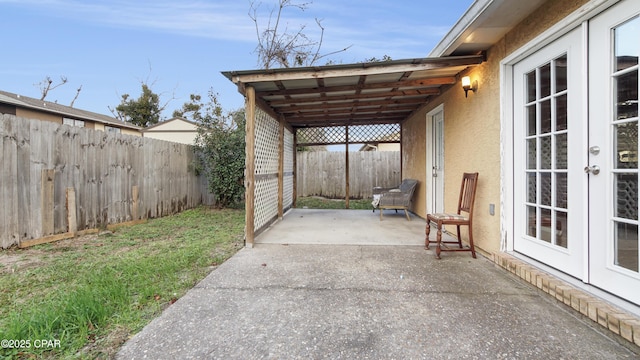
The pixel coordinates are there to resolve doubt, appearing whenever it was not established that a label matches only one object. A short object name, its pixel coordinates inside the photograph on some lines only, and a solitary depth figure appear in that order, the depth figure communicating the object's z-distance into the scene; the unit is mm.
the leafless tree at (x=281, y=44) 10221
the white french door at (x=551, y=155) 2080
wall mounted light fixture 3490
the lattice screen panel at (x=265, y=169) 4484
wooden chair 3199
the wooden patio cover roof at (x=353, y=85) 3426
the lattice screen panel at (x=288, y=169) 6965
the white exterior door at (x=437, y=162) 4910
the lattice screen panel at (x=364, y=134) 7734
